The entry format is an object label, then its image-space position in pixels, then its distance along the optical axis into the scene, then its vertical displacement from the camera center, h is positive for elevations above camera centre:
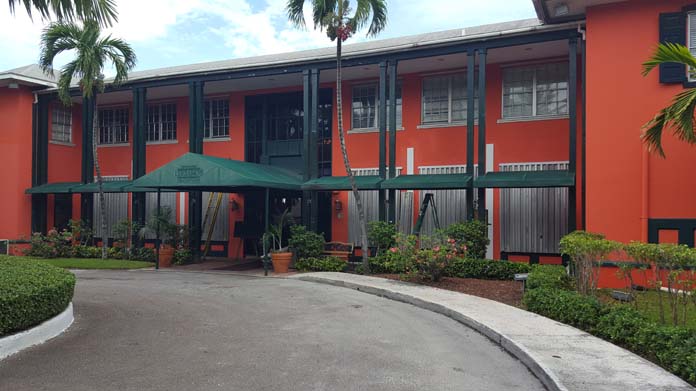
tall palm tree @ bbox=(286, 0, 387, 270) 13.80 +4.75
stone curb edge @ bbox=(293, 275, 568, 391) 5.71 -1.93
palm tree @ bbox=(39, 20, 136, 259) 17.00 +4.60
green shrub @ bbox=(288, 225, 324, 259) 15.46 -1.24
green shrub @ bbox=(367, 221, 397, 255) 14.75 -0.96
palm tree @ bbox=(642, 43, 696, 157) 7.88 +1.47
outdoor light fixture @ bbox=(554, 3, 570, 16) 12.86 +4.63
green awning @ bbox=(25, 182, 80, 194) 19.89 +0.38
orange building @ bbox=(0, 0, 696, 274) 12.21 +2.18
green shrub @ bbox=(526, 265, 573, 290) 10.24 -1.54
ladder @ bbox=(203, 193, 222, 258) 20.12 -0.69
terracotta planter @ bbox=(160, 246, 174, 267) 17.25 -1.82
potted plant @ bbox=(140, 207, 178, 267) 16.92 -1.10
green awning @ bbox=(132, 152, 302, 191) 14.20 +0.62
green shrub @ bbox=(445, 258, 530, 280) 13.19 -1.69
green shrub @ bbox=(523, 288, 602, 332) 7.90 -1.66
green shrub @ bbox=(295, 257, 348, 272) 15.16 -1.83
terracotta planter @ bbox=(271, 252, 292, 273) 15.00 -1.71
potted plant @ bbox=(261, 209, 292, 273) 14.98 -1.57
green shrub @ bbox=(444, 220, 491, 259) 13.86 -0.93
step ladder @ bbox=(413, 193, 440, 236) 14.93 -0.29
